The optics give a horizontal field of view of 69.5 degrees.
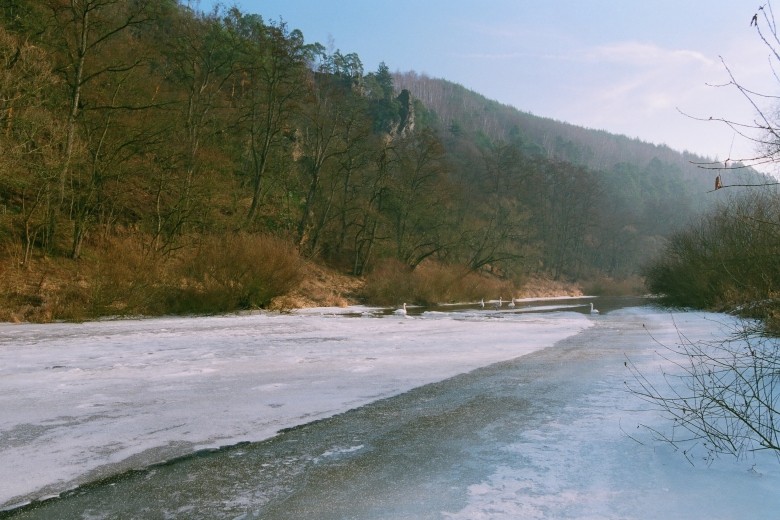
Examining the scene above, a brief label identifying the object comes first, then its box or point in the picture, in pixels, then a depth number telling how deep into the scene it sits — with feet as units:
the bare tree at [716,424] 15.44
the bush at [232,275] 63.46
